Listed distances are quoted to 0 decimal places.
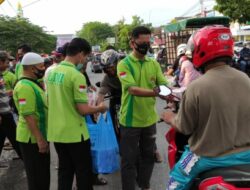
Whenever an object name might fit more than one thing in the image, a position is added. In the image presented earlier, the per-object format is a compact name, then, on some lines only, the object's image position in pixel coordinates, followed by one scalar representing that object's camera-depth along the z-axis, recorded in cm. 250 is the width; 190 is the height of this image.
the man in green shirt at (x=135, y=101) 404
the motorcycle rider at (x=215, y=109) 232
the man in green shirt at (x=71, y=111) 346
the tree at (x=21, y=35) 2614
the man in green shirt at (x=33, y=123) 364
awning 1354
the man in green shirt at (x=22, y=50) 770
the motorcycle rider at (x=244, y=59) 1477
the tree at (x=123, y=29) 5470
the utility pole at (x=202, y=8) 4434
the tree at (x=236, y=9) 1897
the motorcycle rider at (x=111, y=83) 472
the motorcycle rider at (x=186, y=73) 682
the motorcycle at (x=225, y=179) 230
